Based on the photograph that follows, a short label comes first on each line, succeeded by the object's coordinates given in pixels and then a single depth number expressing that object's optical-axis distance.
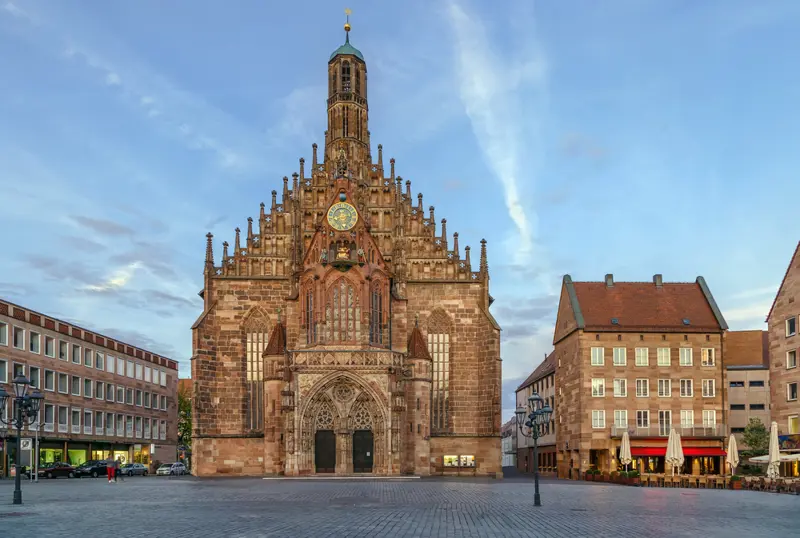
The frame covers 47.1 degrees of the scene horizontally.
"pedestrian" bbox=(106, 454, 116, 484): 54.78
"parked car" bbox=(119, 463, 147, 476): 78.81
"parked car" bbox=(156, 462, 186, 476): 80.25
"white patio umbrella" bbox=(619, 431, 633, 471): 58.78
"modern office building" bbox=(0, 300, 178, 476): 74.25
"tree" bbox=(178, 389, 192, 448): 119.00
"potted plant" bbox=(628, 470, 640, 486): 53.94
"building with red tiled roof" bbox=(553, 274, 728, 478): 68.19
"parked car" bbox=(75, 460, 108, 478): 72.94
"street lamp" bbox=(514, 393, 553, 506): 36.66
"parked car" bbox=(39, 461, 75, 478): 69.31
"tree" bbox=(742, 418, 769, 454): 66.84
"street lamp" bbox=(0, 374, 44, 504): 32.14
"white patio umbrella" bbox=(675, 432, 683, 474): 53.94
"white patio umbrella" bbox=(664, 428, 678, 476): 54.07
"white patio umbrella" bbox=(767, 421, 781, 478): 47.25
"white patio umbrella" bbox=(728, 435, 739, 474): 51.75
